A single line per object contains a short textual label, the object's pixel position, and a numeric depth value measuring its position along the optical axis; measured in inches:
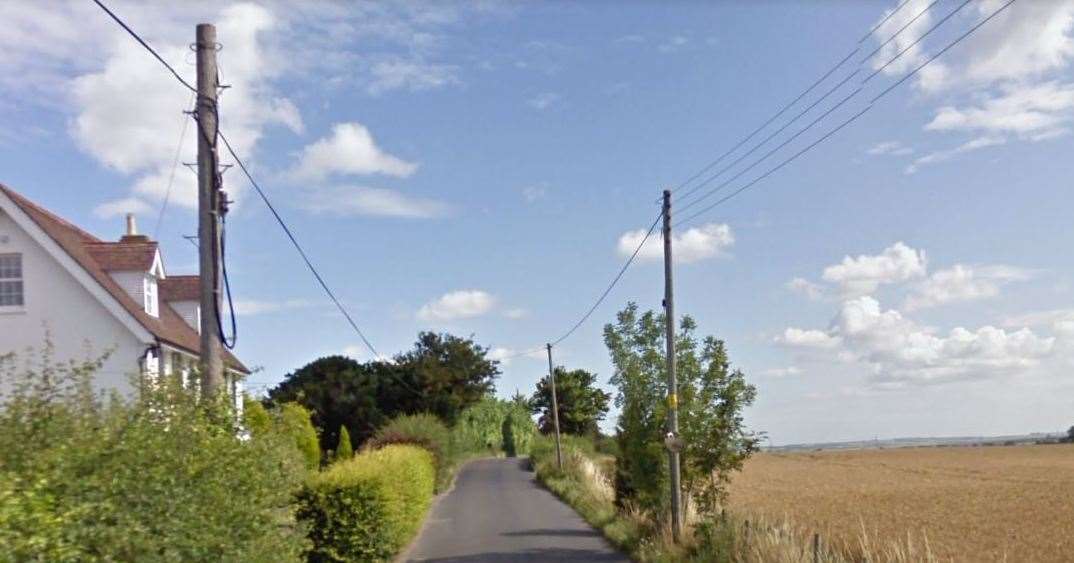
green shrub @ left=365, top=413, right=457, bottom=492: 1427.2
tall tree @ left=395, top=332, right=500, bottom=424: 2114.9
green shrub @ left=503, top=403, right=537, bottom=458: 3026.6
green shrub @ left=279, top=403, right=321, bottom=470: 477.1
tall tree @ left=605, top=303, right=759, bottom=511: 746.2
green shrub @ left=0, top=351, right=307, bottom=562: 227.1
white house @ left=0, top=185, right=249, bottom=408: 1048.2
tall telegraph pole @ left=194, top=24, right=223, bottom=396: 468.4
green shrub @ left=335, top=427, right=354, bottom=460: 1402.9
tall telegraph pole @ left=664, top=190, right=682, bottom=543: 705.0
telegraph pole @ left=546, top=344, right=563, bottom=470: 1686.8
